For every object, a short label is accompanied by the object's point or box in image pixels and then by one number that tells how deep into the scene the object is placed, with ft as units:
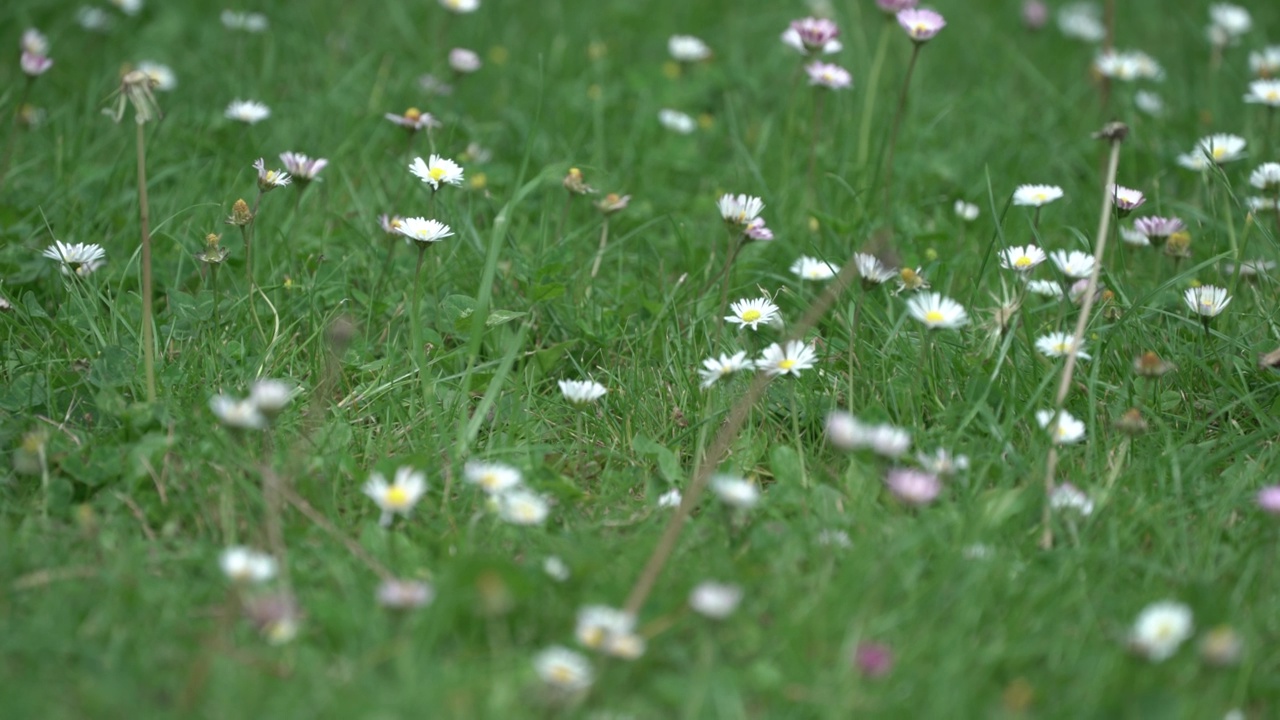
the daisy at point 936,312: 12.89
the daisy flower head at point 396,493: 11.39
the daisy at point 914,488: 10.93
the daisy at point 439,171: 15.07
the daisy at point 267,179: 14.73
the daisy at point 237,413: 11.21
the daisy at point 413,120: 16.19
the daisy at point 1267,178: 16.06
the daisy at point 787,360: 13.23
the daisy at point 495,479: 11.60
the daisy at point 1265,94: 18.75
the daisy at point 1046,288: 15.61
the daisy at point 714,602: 9.78
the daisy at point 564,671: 9.30
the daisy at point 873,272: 14.05
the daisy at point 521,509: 11.27
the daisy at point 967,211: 18.93
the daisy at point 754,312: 14.61
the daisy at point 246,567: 9.82
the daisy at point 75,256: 14.47
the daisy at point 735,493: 10.94
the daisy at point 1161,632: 9.63
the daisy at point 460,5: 21.61
